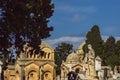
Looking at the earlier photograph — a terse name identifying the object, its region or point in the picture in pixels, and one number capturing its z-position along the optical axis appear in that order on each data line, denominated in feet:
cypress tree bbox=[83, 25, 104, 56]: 248.71
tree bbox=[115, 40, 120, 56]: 283.16
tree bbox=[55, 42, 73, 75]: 319.43
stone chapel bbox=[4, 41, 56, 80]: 210.38
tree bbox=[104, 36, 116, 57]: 273.83
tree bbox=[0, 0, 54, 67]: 75.72
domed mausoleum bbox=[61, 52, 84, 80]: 218.81
